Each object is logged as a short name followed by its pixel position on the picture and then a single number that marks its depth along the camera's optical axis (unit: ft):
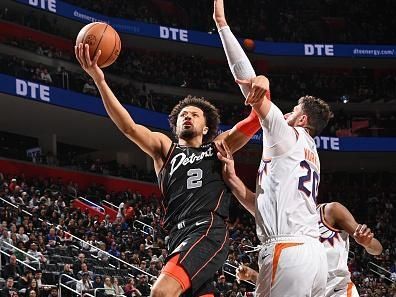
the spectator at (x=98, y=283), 46.00
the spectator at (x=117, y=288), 46.07
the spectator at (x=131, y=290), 45.82
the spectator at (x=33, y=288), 39.29
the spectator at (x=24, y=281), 40.68
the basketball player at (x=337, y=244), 19.44
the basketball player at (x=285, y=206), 14.78
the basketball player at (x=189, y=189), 15.47
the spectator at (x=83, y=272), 45.24
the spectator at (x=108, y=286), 45.52
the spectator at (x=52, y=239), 50.01
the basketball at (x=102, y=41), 16.81
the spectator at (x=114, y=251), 55.83
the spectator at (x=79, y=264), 47.62
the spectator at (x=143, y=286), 47.93
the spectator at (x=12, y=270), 41.98
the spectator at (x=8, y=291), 38.17
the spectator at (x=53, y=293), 40.37
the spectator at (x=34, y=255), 45.27
